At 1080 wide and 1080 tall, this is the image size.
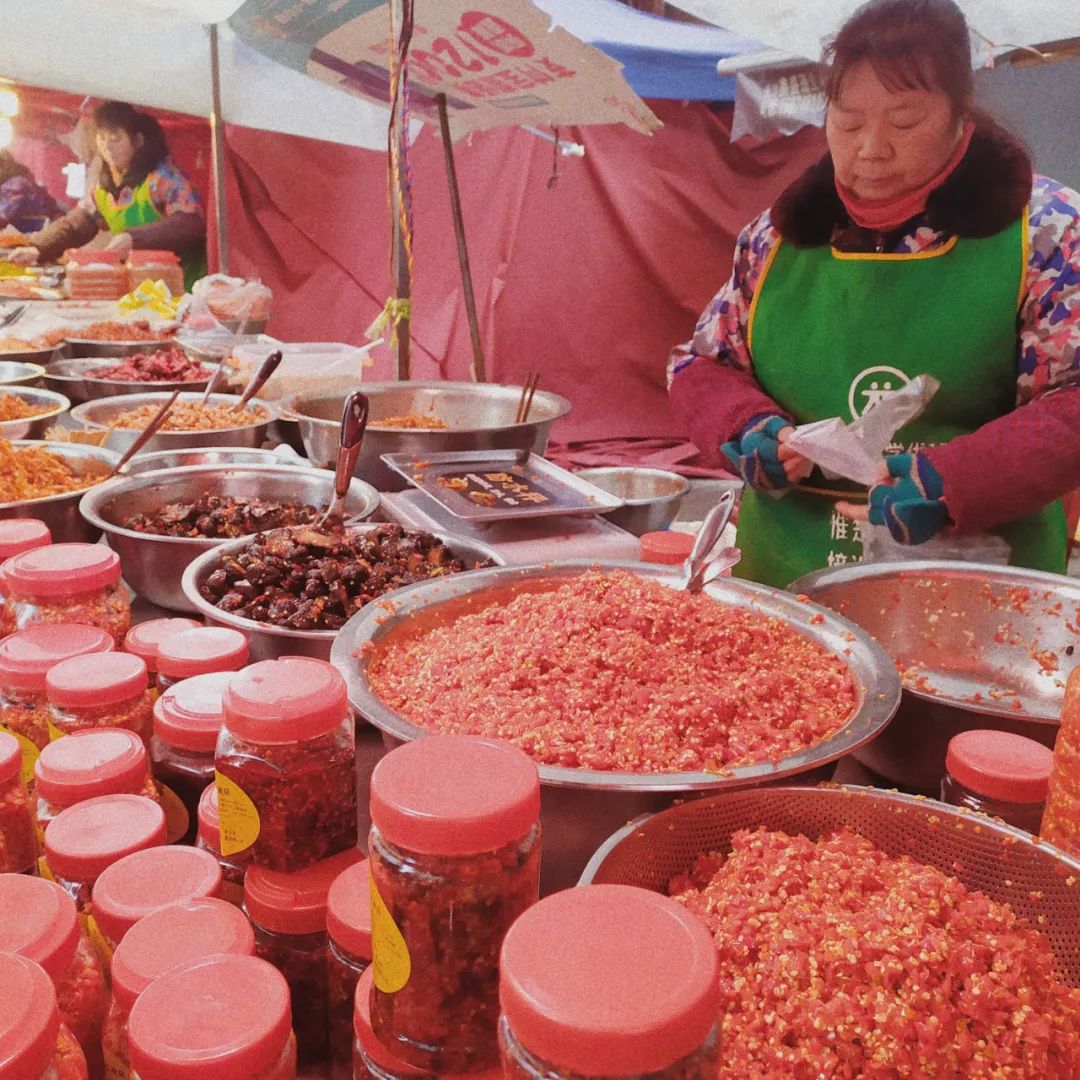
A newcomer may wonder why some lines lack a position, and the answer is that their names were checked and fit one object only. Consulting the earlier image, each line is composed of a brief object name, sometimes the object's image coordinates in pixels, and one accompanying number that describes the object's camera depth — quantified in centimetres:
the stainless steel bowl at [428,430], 212
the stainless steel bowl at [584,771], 86
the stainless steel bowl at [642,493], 216
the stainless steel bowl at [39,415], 236
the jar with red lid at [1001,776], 92
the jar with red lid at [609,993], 45
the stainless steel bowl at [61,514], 174
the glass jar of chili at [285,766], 79
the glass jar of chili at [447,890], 58
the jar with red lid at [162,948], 67
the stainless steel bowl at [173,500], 159
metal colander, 78
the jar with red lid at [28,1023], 52
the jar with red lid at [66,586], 125
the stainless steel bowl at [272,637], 127
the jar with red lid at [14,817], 90
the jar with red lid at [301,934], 81
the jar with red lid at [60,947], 67
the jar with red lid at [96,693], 102
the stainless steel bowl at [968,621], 144
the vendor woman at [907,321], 166
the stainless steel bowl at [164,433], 234
